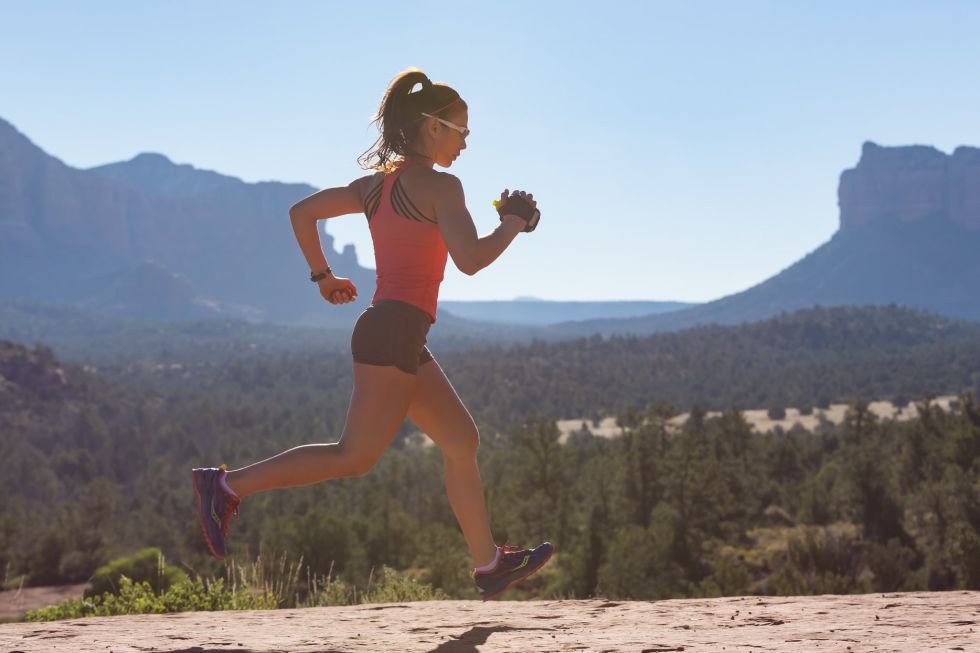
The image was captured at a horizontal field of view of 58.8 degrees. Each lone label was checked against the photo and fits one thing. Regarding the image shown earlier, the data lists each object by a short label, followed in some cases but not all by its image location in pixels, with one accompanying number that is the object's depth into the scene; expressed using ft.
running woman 12.05
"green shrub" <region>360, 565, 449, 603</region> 22.79
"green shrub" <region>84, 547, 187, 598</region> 39.10
